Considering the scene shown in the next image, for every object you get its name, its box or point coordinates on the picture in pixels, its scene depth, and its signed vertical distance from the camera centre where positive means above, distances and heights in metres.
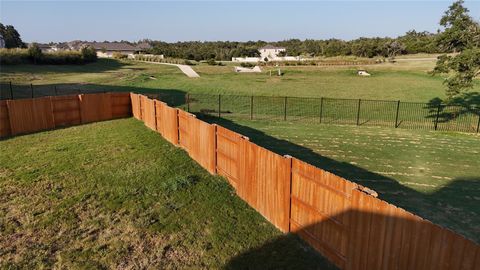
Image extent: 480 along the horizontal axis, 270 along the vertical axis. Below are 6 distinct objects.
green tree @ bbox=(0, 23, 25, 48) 91.18 +4.73
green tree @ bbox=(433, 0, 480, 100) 19.36 +0.65
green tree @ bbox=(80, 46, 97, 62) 61.99 +0.04
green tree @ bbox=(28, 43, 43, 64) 53.59 -0.01
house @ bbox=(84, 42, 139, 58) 124.11 +2.37
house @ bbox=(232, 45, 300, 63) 122.15 +1.55
